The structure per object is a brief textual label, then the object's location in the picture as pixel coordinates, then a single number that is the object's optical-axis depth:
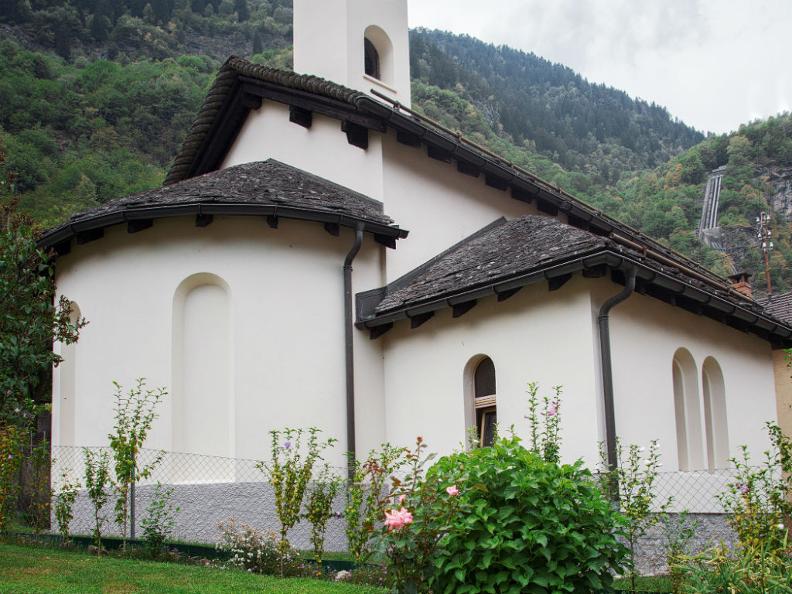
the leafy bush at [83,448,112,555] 11.19
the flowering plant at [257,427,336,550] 10.73
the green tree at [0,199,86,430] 10.04
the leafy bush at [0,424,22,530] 12.00
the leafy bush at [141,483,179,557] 11.12
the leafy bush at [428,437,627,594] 7.57
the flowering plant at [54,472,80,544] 11.67
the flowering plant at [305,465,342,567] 10.63
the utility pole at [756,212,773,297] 36.57
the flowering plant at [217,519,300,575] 10.58
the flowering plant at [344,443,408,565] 9.95
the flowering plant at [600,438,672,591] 9.03
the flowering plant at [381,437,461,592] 7.81
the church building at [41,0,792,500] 12.82
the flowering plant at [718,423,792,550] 8.70
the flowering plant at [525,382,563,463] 10.41
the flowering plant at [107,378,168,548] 11.41
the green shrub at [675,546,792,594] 7.73
